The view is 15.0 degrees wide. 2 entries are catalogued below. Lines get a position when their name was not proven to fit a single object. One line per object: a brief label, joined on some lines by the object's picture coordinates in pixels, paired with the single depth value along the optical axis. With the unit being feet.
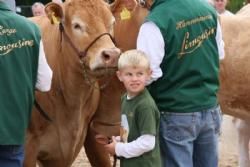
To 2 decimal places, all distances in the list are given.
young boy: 18.49
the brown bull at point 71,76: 21.84
